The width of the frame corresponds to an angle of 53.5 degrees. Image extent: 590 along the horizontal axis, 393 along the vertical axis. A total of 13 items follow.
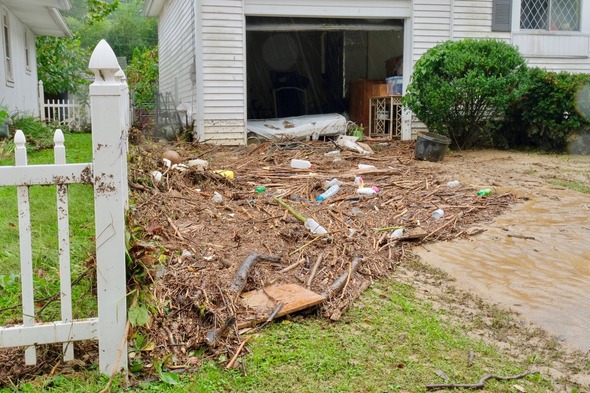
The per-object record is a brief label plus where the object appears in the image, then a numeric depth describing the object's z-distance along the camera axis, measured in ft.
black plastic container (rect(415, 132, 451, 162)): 32.96
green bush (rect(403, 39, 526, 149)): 34.68
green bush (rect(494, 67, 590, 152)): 35.78
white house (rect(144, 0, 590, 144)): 40.37
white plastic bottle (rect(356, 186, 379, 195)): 23.40
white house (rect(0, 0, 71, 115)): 45.16
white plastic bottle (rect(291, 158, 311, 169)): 29.43
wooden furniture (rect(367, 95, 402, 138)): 44.96
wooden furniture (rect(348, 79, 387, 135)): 48.06
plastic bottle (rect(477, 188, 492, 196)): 23.95
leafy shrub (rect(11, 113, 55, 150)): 36.47
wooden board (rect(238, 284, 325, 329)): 11.37
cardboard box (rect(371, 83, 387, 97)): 47.06
